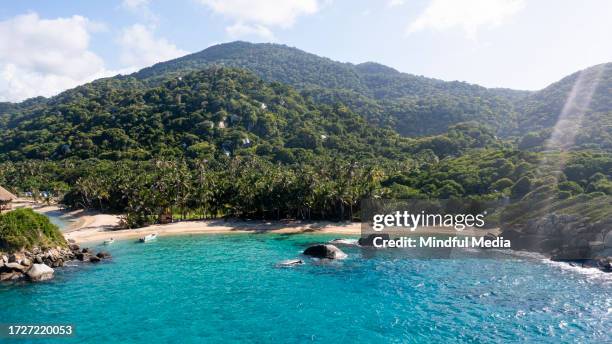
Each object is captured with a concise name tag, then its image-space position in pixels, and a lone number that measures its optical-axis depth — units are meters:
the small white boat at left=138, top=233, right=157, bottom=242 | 74.19
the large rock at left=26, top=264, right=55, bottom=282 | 49.06
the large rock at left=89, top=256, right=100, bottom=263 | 58.74
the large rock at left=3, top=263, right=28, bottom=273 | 50.06
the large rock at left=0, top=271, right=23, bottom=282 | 49.16
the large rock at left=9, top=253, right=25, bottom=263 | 51.72
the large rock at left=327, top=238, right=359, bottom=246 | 68.06
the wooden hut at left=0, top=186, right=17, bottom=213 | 85.00
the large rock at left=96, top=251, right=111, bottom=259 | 60.81
